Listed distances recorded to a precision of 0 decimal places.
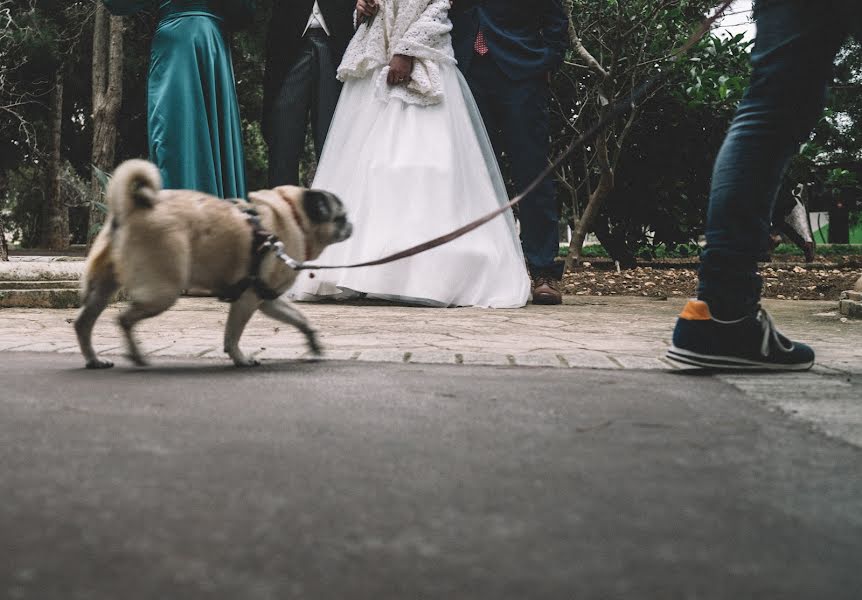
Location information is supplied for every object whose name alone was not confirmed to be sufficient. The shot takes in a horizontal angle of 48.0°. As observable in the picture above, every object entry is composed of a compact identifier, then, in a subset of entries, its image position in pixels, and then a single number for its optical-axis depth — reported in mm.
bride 5715
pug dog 2871
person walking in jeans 2848
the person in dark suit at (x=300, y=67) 6363
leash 3109
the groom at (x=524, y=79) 6043
